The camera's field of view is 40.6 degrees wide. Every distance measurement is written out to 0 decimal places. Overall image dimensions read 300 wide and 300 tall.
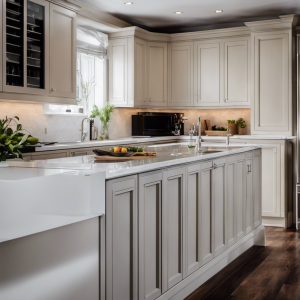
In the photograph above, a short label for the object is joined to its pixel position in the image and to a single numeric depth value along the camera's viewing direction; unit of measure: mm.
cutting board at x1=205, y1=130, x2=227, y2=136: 5789
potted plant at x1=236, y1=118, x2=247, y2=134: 5973
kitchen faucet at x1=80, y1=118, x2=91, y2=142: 5051
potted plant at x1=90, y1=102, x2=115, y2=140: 5520
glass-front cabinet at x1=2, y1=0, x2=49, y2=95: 3717
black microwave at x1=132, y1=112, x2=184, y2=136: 6012
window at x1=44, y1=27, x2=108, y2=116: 5270
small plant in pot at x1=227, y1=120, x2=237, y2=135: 5922
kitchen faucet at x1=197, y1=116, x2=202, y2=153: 3453
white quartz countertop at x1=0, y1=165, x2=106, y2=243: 1916
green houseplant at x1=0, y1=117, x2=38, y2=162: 2264
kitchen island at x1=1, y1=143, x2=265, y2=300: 2107
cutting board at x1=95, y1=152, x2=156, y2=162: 2629
